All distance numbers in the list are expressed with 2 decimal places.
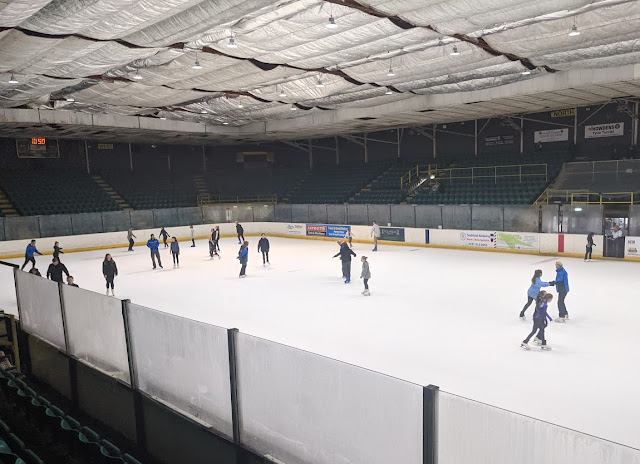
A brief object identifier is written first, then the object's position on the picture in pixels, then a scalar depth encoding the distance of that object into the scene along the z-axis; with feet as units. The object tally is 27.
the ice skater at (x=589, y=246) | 59.93
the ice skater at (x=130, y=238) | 84.22
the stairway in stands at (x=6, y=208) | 88.95
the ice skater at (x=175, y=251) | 64.61
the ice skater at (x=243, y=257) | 55.88
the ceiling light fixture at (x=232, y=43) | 38.92
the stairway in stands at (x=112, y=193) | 106.11
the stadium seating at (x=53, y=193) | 92.22
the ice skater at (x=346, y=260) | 51.39
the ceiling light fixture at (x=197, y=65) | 47.02
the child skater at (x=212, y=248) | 72.32
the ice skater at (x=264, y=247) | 64.66
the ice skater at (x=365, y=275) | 45.24
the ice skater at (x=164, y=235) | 84.69
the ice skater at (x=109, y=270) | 46.65
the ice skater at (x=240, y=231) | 84.91
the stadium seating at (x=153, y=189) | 109.29
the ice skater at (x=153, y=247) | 63.05
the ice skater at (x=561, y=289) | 34.73
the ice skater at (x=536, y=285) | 32.45
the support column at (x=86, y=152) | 111.55
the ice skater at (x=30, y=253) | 56.49
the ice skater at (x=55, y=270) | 44.04
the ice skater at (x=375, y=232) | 78.23
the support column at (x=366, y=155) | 117.60
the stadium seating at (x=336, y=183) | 107.65
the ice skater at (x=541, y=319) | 28.53
